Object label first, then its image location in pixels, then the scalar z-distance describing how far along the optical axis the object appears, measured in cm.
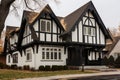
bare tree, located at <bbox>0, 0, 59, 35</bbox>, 898
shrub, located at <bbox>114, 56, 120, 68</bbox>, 1871
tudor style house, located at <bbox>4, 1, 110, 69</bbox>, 1508
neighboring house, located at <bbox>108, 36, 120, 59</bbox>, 2288
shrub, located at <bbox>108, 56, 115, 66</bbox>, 2000
